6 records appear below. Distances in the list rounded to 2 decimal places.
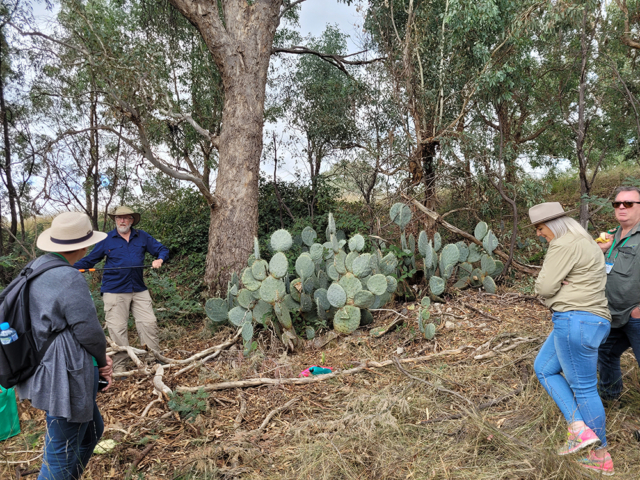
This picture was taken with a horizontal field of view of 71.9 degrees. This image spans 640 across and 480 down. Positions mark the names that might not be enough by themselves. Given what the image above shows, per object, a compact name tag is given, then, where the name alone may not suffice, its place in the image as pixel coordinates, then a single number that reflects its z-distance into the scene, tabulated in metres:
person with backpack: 2.08
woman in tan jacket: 2.40
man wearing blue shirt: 4.41
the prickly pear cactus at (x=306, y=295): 4.55
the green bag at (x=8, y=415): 3.04
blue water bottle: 2.02
